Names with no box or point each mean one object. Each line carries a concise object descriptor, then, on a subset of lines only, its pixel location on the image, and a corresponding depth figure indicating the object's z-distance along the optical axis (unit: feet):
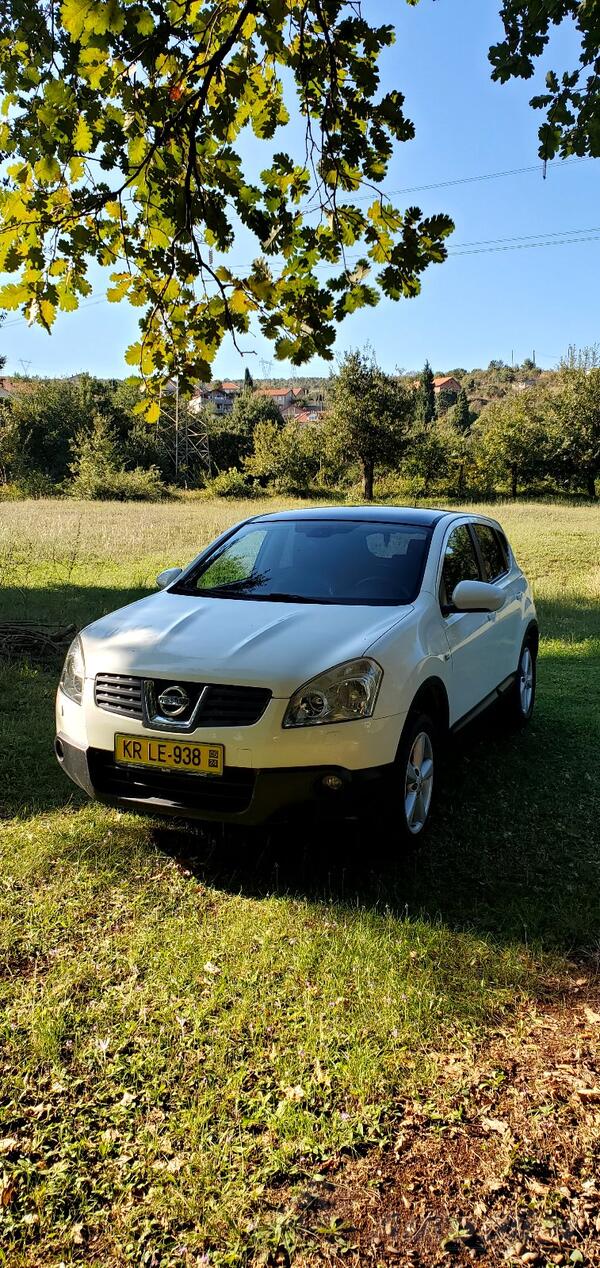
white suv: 10.67
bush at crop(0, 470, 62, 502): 146.30
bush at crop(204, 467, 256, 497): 163.32
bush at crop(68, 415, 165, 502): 148.66
